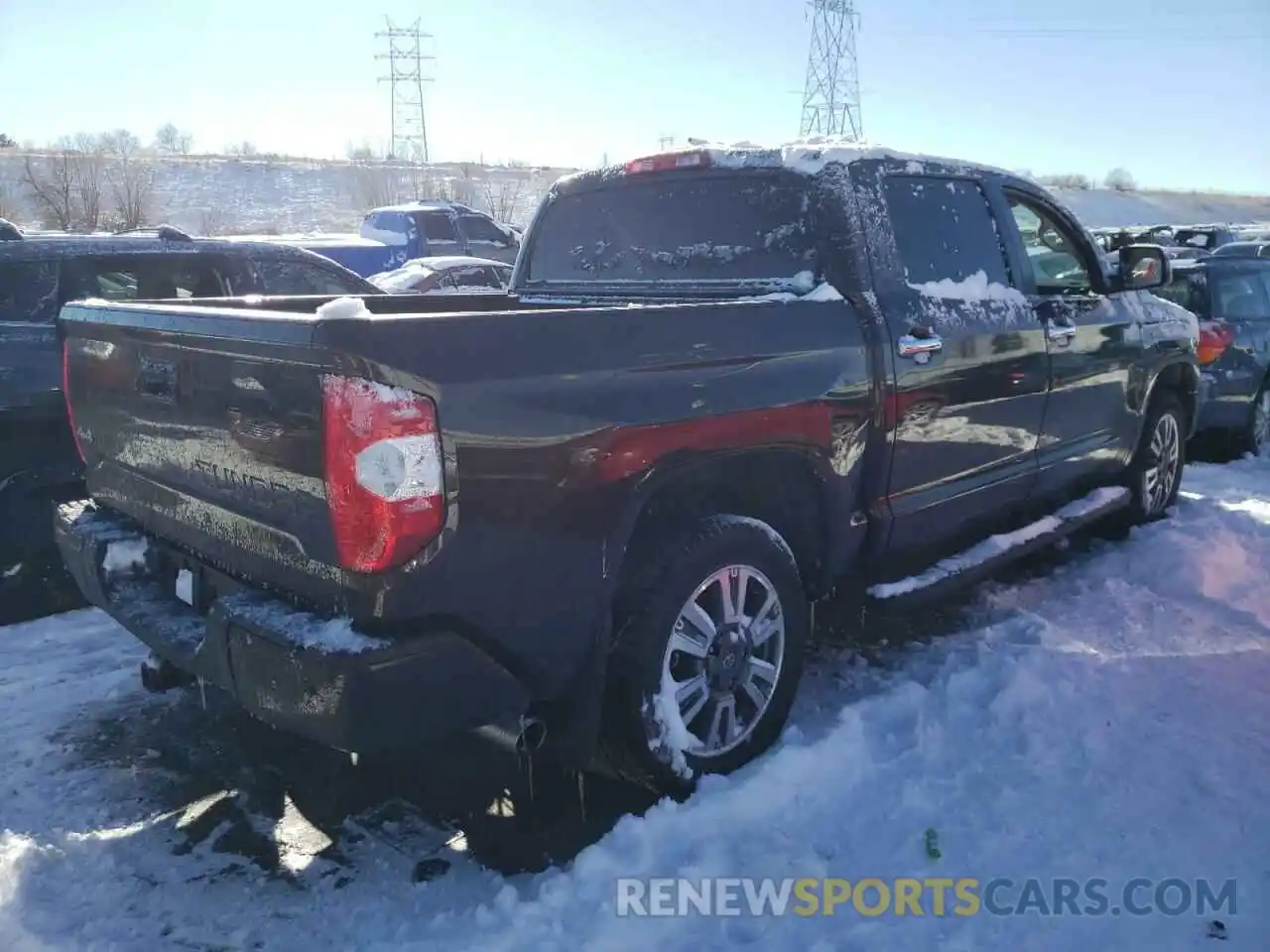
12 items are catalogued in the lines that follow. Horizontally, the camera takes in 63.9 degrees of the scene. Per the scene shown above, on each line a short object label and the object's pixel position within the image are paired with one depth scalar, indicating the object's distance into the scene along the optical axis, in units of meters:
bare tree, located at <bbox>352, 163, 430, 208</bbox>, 50.28
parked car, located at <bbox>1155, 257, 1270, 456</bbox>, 8.34
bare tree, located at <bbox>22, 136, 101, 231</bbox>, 30.52
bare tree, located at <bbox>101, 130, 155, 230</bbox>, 31.97
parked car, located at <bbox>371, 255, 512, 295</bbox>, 13.14
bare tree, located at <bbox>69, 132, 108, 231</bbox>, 30.92
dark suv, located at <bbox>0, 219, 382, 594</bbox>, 4.62
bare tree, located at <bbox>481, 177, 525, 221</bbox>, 42.35
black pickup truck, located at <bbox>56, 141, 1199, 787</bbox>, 2.37
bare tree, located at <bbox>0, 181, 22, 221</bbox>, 33.28
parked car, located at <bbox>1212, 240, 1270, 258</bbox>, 12.73
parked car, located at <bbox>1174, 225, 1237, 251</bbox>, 19.16
